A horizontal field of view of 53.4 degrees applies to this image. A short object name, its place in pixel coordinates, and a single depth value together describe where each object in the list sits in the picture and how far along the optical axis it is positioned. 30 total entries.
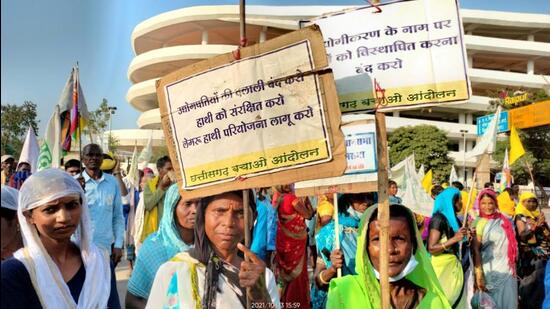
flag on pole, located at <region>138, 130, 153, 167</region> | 13.25
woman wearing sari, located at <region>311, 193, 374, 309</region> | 3.34
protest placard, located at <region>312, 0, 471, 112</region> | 2.12
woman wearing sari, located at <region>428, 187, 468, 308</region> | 3.87
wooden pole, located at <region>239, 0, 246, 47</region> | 1.78
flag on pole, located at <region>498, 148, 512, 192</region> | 11.68
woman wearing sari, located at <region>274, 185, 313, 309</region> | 4.16
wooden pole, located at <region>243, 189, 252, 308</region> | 1.80
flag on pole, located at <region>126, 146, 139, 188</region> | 10.06
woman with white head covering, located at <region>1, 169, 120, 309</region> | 1.90
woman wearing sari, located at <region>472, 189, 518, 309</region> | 4.60
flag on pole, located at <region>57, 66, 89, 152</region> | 5.20
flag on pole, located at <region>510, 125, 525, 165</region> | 8.49
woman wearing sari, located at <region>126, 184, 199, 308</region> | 2.44
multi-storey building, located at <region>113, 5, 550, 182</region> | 38.28
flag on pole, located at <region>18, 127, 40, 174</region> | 5.35
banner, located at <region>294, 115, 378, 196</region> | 3.39
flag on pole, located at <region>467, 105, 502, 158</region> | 5.67
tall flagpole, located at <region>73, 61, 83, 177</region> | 4.99
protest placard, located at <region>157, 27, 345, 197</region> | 1.80
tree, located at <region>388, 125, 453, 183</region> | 29.09
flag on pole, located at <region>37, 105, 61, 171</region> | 4.67
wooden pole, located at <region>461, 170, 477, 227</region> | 3.86
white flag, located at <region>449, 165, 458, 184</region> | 13.82
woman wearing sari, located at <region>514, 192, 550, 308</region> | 6.03
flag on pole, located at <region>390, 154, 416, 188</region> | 7.97
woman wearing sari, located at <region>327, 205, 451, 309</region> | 2.17
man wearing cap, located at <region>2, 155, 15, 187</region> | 6.17
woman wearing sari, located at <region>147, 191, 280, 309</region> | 1.81
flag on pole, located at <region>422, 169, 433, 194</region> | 10.41
